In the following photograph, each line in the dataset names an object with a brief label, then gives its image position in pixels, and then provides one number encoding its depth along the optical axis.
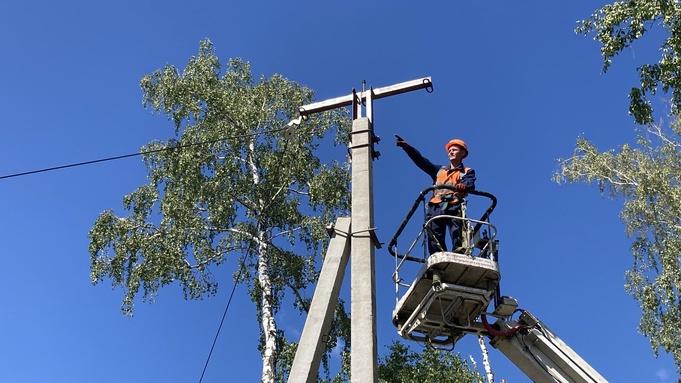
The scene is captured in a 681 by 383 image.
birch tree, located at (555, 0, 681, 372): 16.48
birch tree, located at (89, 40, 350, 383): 16.34
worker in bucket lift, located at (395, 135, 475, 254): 6.80
